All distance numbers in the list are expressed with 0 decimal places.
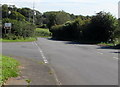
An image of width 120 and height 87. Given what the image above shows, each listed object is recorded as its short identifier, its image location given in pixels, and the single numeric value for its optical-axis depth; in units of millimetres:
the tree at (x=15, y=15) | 102062
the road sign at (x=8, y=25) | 54281
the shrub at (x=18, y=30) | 55438
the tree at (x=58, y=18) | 125188
